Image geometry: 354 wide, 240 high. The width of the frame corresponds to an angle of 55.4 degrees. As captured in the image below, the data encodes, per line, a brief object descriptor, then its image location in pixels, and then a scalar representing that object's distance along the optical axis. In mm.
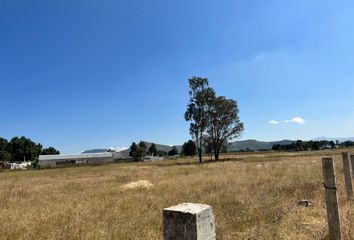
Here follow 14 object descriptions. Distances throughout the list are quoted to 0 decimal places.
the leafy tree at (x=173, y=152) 184750
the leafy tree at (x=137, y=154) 112606
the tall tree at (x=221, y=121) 61062
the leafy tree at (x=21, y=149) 127625
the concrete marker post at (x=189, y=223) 2262
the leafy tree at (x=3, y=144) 119188
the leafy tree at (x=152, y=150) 181875
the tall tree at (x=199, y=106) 60188
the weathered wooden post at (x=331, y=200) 5102
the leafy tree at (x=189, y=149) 137375
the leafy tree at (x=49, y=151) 155375
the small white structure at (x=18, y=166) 86412
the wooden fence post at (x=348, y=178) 8625
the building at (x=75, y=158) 119088
